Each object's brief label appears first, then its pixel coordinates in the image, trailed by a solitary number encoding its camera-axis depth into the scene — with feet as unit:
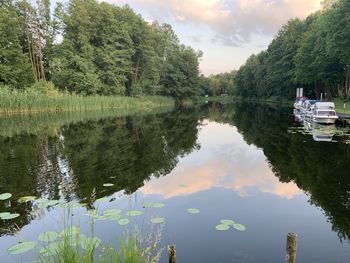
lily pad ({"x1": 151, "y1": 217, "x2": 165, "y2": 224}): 24.34
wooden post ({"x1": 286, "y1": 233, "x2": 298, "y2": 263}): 14.16
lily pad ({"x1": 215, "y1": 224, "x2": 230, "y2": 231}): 25.21
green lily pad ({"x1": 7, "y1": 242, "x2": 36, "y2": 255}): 19.69
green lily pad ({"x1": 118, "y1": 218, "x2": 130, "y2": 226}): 24.18
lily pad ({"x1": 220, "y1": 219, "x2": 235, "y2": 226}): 26.25
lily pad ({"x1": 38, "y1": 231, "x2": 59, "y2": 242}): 19.95
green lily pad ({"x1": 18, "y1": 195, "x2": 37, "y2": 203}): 29.34
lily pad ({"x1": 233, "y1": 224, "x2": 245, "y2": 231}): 25.04
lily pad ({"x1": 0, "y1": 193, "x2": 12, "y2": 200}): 29.66
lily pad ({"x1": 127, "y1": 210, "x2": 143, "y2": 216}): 26.05
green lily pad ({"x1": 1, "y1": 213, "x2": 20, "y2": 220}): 24.99
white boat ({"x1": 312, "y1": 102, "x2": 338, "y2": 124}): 95.56
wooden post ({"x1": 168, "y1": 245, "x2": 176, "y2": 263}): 14.08
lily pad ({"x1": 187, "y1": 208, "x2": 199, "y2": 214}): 28.99
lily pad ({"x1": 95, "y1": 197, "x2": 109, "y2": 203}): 29.04
